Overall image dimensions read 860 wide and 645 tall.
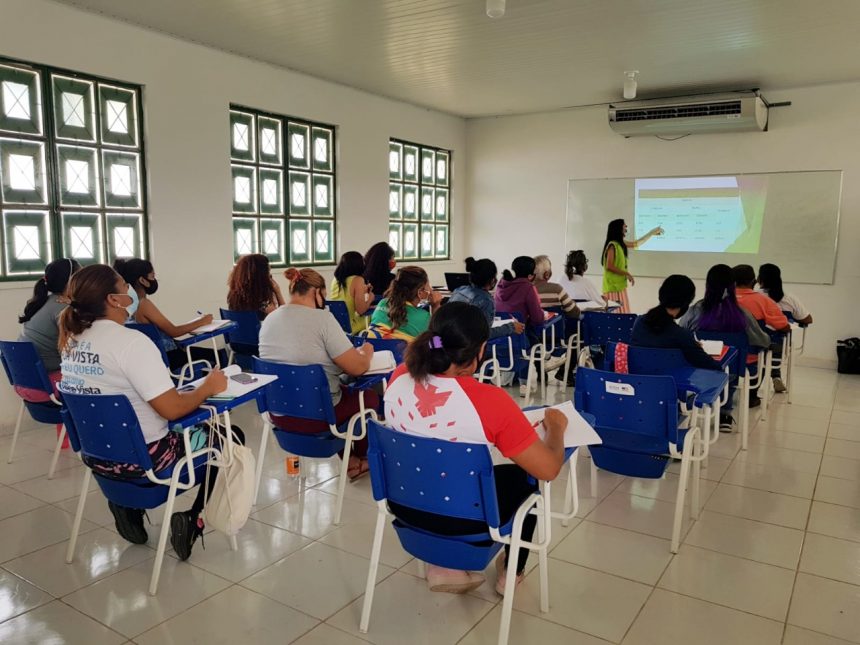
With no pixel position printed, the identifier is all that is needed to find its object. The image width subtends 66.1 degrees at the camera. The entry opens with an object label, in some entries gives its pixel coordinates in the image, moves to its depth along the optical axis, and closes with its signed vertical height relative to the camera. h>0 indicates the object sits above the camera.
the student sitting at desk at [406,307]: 3.80 -0.45
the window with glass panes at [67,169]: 4.52 +0.40
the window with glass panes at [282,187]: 6.23 +0.40
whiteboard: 6.95 +0.05
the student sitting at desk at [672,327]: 3.20 -0.46
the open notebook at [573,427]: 1.99 -0.61
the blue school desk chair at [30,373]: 3.34 -0.76
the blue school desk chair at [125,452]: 2.26 -0.81
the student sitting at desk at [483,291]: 4.44 -0.42
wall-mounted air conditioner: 6.76 +1.26
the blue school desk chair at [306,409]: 2.89 -0.81
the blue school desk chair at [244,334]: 4.66 -0.76
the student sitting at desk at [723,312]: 4.17 -0.49
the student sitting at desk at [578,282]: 6.20 -0.47
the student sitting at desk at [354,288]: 5.12 -0.47
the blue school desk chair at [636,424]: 2.71 -0.80
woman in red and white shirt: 1.89 -0.51
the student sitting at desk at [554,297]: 5.55 -0.55
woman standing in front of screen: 7.12 -0.33
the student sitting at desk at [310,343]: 3.07 -0.53
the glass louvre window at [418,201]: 8.22 +0.37
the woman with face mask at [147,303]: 4.18 -0.49
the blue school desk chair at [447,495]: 1.84 -0.77
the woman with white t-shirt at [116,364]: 2.30 -0.48
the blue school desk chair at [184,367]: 4.05 -0.98
